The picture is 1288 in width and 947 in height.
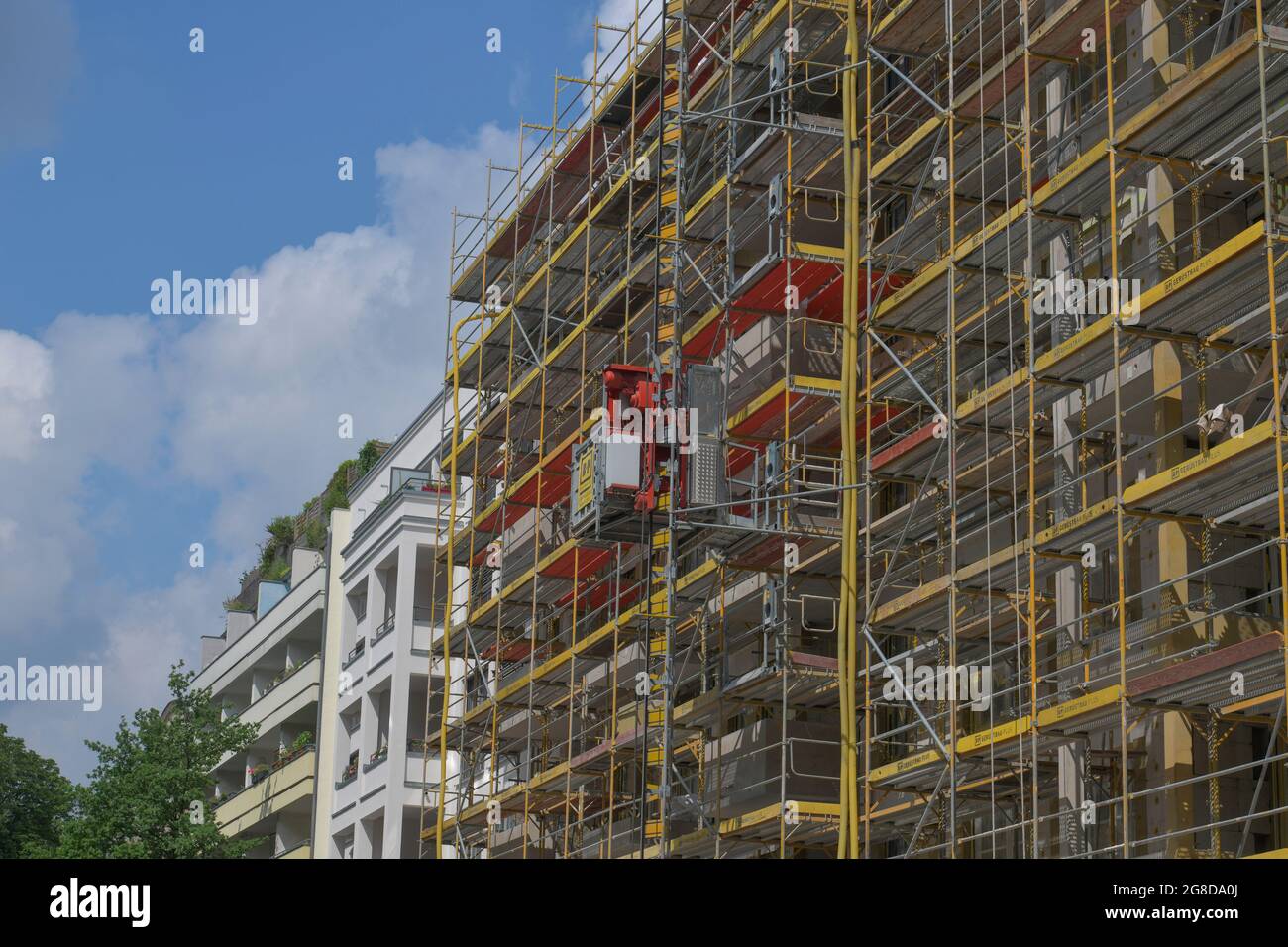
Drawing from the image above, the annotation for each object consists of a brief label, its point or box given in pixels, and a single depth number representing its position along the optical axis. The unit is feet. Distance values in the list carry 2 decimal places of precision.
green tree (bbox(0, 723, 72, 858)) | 264.11
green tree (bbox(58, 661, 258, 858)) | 159.22
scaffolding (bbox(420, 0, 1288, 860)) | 72.08
